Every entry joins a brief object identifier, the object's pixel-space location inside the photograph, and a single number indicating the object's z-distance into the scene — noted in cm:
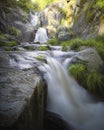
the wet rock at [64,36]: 1193
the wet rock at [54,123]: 366
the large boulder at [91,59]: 591
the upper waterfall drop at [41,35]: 1562
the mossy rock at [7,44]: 936
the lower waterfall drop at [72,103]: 406
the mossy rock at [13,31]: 1335
